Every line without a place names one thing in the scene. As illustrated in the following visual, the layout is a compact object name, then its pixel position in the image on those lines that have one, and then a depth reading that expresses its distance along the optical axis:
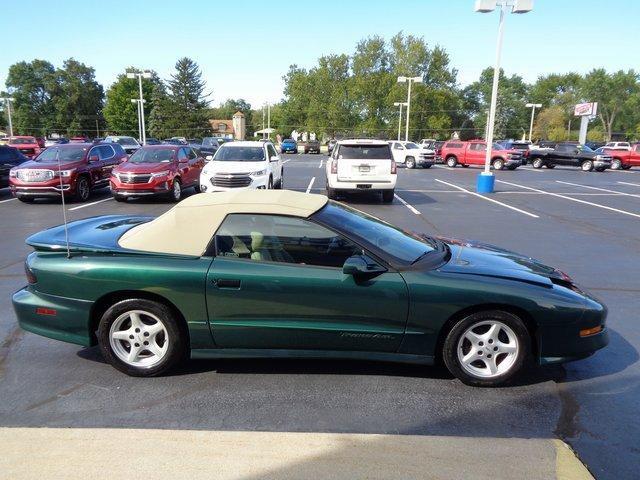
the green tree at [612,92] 101.88
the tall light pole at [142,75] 34.21
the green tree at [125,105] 90.94
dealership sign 49.19
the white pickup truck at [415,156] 31.77
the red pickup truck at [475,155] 30.73
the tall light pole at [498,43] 15.00
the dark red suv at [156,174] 12.95
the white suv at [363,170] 13.61
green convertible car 3.44
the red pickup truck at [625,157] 32.66
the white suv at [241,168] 12.42
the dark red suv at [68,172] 12.79
